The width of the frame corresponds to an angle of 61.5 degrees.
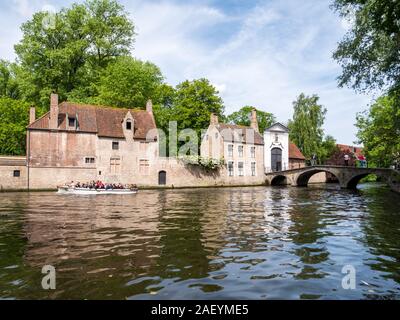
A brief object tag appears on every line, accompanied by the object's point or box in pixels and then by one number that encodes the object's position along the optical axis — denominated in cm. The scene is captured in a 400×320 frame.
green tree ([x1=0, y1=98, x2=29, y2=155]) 3953
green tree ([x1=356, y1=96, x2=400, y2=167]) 2770
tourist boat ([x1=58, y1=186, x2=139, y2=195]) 2848
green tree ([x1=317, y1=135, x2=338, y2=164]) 6134
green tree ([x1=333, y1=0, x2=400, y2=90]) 1656
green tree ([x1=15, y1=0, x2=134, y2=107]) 4153
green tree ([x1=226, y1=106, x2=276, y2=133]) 5900
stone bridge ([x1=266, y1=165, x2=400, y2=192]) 3196
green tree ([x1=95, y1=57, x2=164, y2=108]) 4041
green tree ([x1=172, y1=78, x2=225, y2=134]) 4419
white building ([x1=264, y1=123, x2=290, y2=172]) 4997
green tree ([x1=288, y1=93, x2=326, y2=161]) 5641
